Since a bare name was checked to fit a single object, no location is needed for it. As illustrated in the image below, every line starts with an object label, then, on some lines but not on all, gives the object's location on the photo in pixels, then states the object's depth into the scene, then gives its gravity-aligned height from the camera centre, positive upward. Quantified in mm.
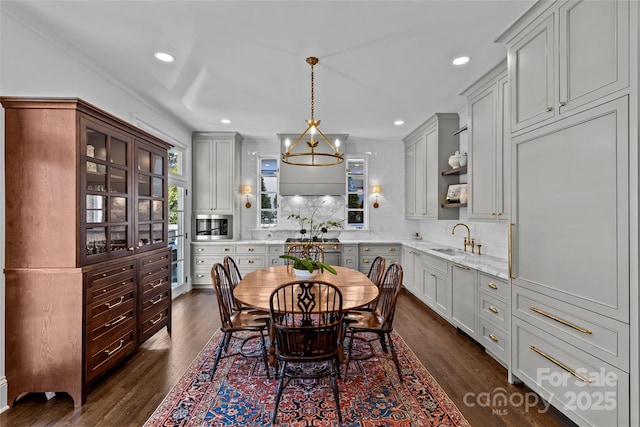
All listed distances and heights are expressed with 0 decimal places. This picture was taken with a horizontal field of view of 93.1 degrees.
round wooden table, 2285 -652
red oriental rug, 2029 -1378
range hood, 5605 +623
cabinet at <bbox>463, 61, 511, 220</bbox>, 2930 +711
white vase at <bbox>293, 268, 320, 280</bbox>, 2881 -576
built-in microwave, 5547 -251
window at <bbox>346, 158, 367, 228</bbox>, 6078 +414
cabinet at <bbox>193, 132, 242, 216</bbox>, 5480 +766
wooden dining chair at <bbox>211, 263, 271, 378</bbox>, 2512 -943
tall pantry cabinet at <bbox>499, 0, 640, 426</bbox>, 1544 +42
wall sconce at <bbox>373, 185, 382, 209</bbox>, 5973 +458
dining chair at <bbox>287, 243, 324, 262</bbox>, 4634 -608
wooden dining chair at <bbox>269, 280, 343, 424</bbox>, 2045 -867
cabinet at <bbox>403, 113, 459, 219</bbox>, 4492 +801
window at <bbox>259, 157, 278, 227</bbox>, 6027 +507
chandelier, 5426 +1023
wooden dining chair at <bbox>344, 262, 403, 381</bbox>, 2465 -952
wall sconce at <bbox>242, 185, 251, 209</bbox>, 5832 +442
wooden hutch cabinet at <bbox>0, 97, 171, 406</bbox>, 2109 -252
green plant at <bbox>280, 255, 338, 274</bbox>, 2715 -470
